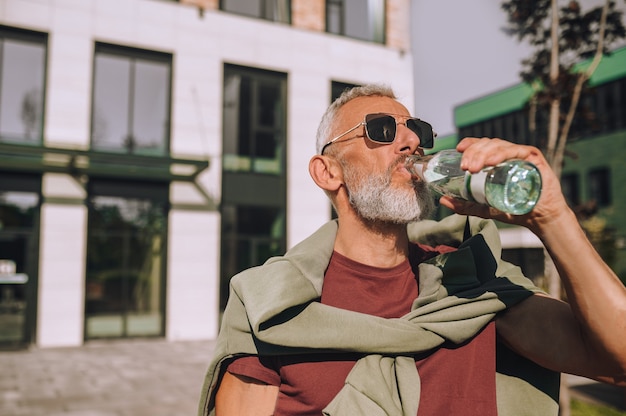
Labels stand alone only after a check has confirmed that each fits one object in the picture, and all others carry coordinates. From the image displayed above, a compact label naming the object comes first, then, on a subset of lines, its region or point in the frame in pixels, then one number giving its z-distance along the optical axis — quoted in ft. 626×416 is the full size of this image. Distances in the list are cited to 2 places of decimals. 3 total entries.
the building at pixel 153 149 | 41.57
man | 4.21
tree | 16.05
